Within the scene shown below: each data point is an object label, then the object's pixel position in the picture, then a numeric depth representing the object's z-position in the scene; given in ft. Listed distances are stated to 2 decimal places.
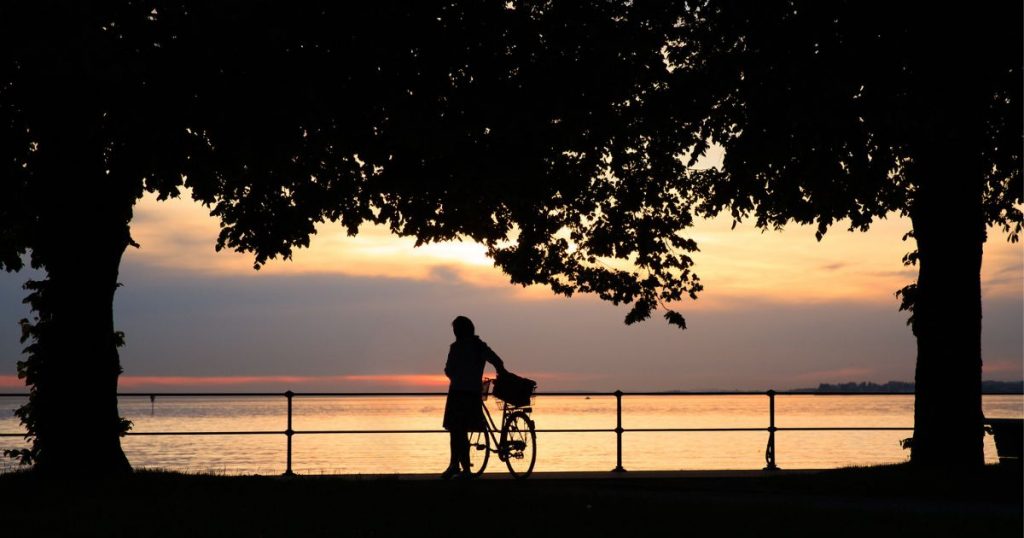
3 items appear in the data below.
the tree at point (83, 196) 48.37
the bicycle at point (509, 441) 55.42
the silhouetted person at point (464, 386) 54.08
